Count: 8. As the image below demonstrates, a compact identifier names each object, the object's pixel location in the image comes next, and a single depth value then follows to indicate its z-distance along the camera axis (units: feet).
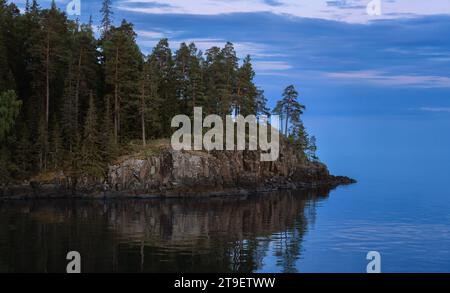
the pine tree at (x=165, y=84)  294.05
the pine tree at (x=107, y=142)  251.80
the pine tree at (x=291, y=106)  353.72
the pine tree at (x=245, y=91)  320.91
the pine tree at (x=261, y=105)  335.47
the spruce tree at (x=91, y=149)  246.47
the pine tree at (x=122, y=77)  264.31
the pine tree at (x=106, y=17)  310.24
